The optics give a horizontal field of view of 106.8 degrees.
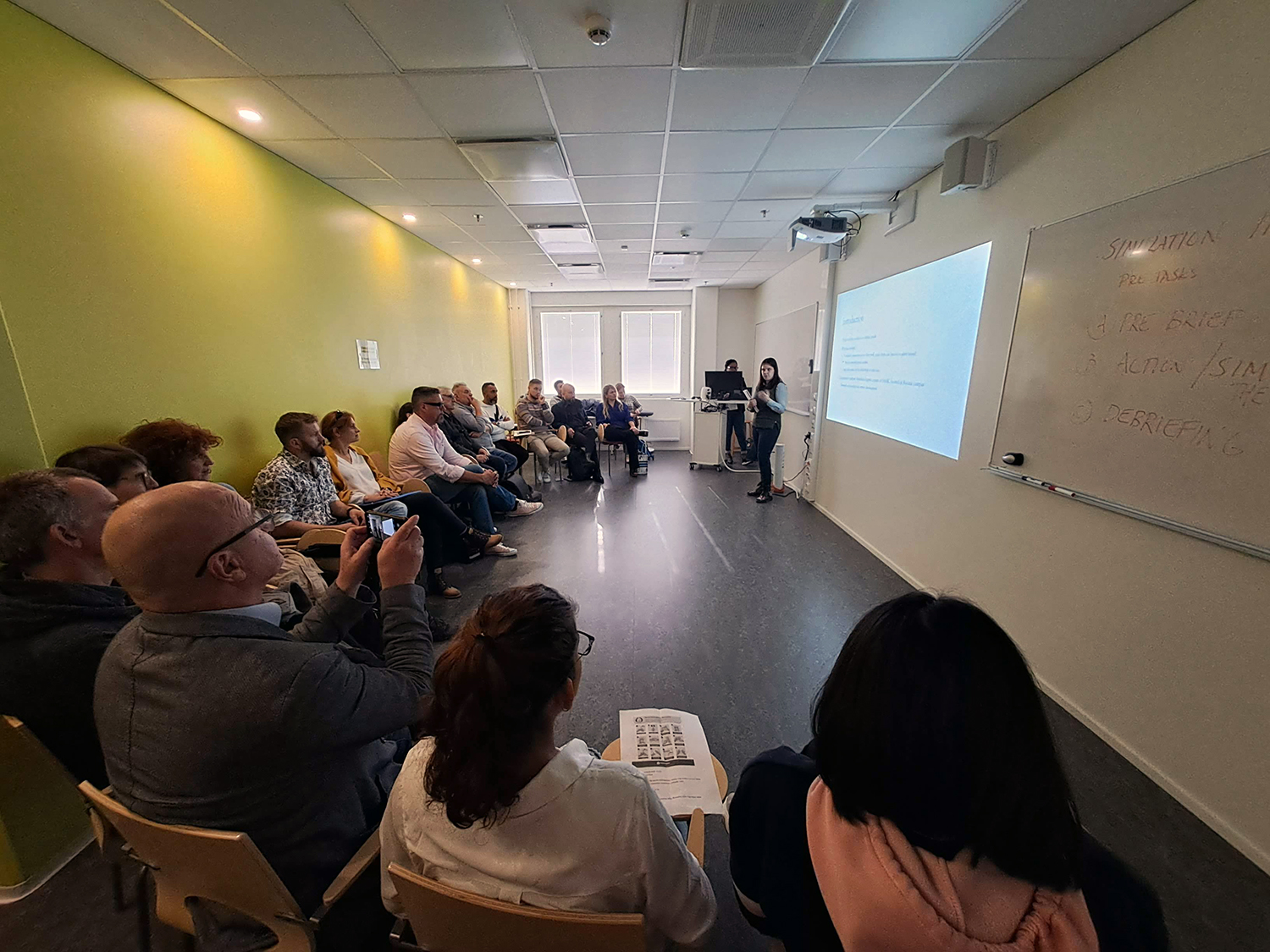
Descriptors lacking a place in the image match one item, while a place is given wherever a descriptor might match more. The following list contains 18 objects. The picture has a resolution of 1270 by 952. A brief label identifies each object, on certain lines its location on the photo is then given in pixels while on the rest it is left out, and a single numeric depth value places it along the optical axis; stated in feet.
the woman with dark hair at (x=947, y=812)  1.91
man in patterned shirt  8.55
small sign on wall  12.81
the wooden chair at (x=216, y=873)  2.59
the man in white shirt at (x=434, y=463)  12.57
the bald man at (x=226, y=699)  2.68
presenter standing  17.72
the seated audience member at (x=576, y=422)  21.08
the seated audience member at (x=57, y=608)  3.52
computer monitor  21.88
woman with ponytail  2.36
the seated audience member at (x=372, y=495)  10.35
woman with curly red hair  6.61
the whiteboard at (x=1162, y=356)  4.87
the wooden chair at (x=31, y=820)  4.56
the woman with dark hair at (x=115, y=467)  5.42
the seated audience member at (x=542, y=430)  20.02
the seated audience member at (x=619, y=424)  21.86
